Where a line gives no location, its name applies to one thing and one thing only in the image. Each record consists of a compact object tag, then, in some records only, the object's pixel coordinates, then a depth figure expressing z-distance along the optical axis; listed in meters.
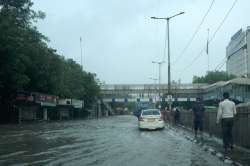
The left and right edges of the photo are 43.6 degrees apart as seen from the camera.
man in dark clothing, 15.71
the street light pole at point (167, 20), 36.03
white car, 22.20
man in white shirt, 10.28
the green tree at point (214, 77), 85.65
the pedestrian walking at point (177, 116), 28.96
